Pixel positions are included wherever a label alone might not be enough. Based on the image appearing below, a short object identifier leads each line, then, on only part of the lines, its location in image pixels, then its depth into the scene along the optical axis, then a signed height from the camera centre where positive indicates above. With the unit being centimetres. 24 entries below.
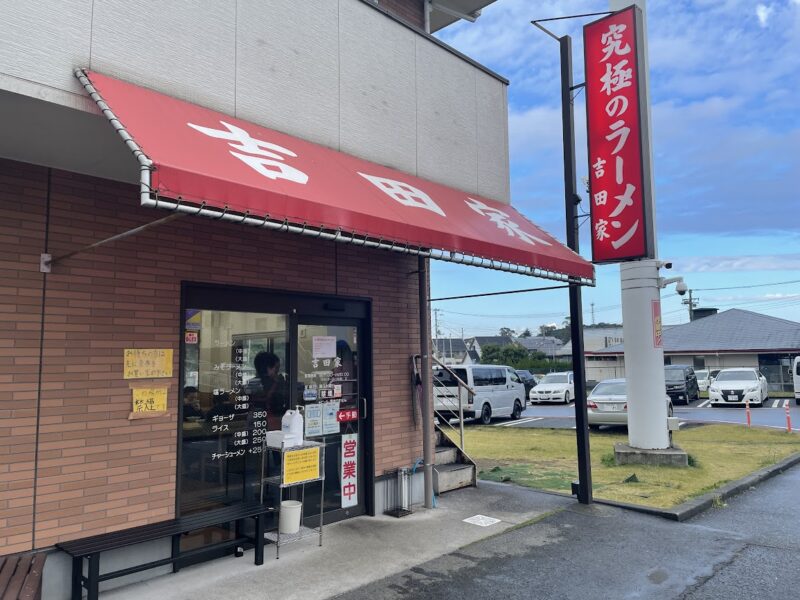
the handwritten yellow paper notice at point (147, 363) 468 -3
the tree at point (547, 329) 10875 +472
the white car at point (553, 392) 2602 -174
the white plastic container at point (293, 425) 552 -66
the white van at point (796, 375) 2484 -107
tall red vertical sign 750 +286
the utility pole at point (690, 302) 6434 +567
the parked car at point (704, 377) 3120 -145
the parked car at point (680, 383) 2500 -136
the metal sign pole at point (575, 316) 707 +46
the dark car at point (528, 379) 3494 -155
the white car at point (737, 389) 2380 -158
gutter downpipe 687 -61
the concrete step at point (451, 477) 758 -166
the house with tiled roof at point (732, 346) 3269 +34
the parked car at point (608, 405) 1509 -140
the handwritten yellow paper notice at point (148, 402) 468 -36
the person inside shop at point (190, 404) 509 -41
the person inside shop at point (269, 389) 568 -31
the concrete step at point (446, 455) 816 -145
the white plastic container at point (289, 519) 550 -155
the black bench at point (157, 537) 402 -136
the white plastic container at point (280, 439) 539 -78
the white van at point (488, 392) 1783 -127
